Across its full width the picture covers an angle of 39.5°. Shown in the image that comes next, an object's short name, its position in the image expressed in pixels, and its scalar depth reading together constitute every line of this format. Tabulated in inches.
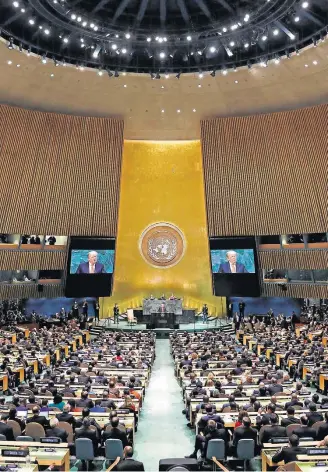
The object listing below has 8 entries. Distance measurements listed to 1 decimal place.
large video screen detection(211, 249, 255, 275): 985.5
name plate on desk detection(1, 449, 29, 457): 232.5
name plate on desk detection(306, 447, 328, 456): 233.0
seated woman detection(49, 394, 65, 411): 349.0
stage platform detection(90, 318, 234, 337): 945.5
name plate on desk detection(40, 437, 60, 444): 263.8
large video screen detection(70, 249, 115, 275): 982.4
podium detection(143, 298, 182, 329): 969.5
